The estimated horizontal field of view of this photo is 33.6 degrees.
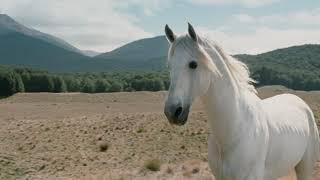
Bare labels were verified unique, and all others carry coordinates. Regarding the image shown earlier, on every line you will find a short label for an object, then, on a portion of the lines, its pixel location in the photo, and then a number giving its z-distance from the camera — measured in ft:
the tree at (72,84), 386.32
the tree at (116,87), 387.75
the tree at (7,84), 335.26
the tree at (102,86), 389.93
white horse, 16.80
